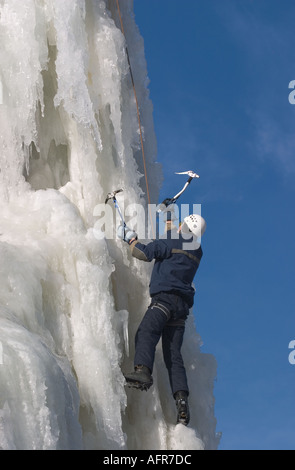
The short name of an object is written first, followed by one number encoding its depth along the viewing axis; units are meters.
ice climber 7.80
